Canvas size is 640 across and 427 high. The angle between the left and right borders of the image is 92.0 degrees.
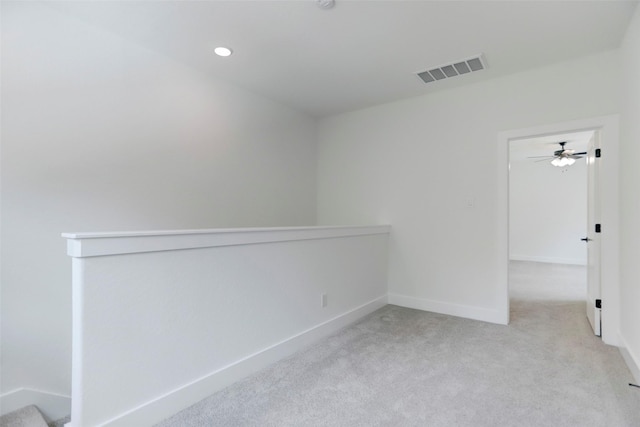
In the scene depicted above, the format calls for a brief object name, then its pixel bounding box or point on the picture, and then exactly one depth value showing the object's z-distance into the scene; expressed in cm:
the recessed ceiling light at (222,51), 262
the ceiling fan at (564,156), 587
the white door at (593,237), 280
